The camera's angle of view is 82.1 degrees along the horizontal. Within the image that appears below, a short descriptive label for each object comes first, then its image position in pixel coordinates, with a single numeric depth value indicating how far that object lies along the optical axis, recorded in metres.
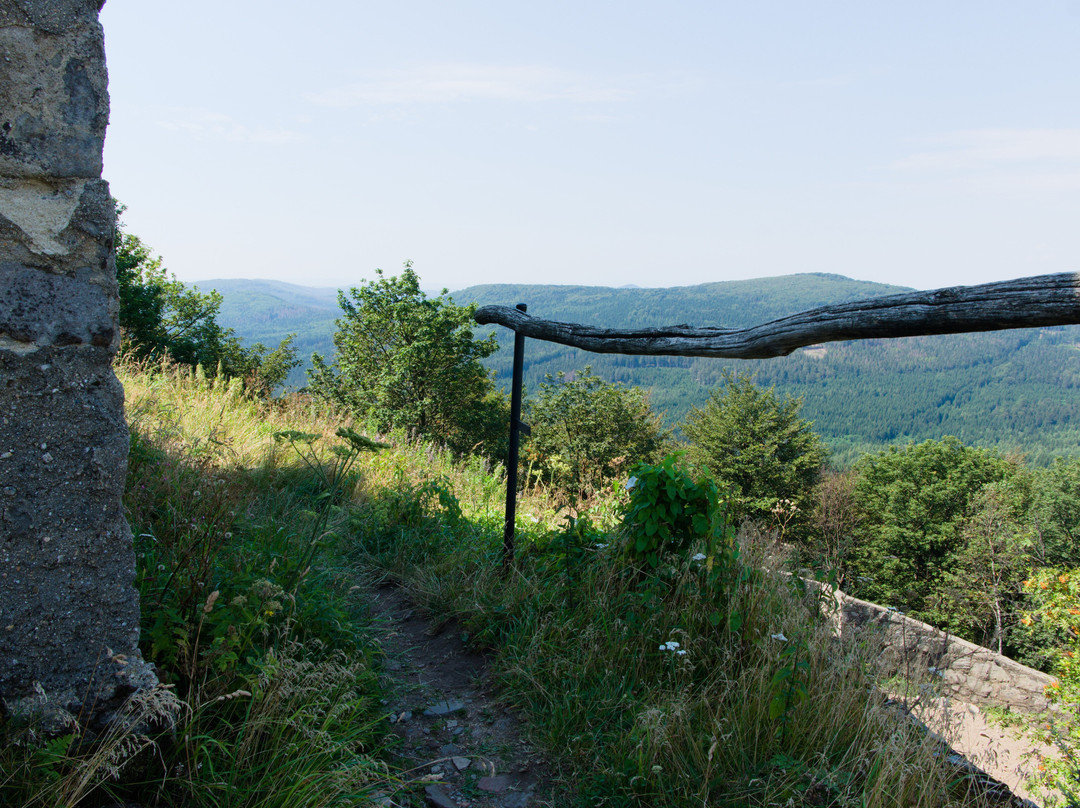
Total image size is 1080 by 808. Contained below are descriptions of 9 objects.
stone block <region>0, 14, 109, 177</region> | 1.66
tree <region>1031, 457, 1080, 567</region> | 26.42
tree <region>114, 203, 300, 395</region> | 22.47
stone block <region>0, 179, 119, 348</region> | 1.67
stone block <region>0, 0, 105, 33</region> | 1.64
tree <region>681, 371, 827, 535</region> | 35.22
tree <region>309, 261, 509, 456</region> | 29.34
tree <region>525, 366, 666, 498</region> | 40.63
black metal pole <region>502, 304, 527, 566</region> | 3.68
